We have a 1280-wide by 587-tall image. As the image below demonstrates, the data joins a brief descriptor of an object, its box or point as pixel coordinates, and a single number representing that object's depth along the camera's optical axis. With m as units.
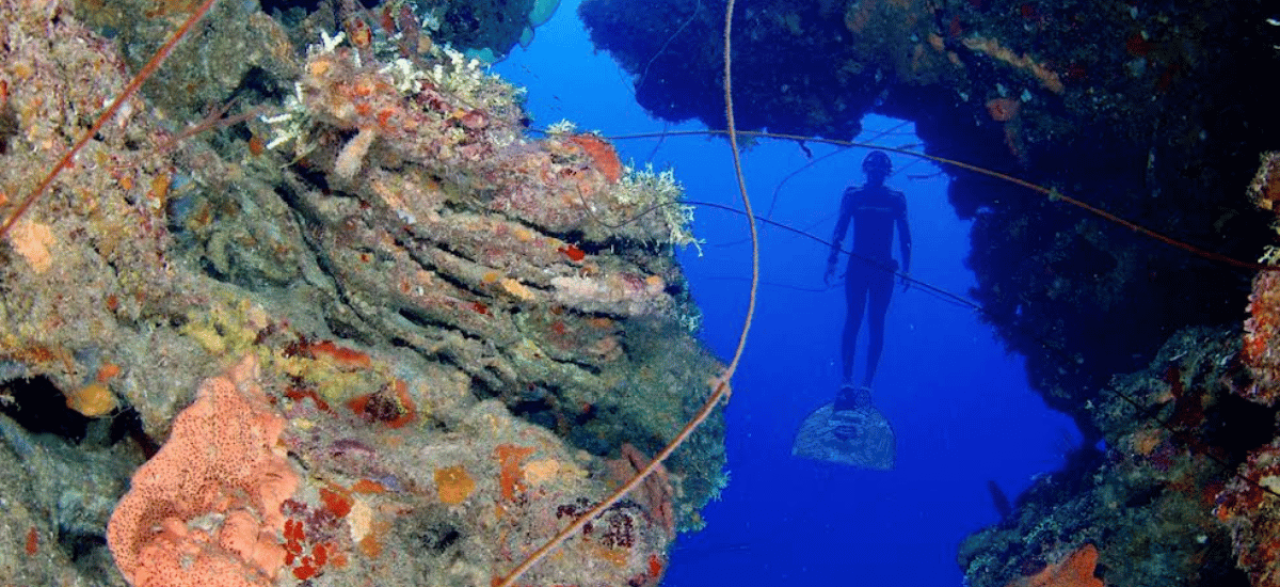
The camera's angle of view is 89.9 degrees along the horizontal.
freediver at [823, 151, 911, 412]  14.28
